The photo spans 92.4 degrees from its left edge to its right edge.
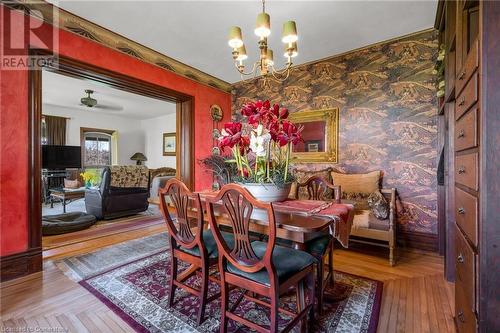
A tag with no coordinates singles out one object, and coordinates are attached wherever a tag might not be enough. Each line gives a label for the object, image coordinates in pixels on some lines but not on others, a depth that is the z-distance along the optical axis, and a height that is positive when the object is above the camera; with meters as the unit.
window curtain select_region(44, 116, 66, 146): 6.62 +1.03
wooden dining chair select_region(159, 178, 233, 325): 1.60 -0.54
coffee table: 5.08 -0.60
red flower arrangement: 1.68 +0.18
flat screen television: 6.39 +0.26
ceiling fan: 5.18 +1.69
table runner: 1.48 -0.31
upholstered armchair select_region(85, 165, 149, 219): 4.29 -0.52
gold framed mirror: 3.63 +0.47
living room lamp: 8.27 +0.31
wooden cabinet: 0.94 -0.04
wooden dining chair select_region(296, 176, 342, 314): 1.68 -0.63
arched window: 7.52 +0.55
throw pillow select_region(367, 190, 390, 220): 2.66 -0.47
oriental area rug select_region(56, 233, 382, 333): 1.62 -1.06
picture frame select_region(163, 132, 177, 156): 7.83 +0.73
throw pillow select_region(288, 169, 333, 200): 3.31 -0.17
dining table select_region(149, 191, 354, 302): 1.32 -0.33
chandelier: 1.91 +1.05
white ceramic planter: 1.75 -0.19
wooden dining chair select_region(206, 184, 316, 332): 1.25 -0.58
